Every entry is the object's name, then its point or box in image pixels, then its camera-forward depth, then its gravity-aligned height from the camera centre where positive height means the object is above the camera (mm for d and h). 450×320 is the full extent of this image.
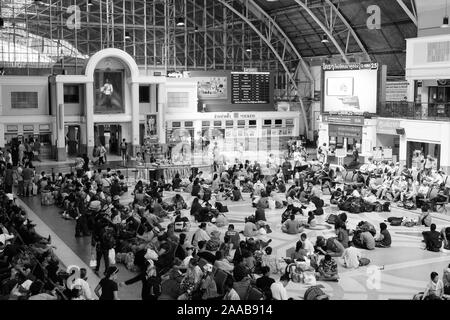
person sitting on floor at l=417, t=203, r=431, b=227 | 21453 -3323
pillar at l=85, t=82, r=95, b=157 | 40406 +431
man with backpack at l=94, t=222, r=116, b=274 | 15508 -3126
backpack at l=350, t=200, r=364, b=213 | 23734 -3253
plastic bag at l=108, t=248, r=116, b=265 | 15414 -3351
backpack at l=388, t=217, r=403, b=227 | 21594 -3415
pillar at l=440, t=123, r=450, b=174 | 31797 -1343
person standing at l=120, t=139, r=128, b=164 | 39219 -1732
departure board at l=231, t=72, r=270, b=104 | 47000 +2866
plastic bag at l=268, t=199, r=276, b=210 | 24344 -3223
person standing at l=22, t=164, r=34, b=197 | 27359 -2512
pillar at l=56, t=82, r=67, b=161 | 39500 -170
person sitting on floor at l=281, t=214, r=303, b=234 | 20078 -3360
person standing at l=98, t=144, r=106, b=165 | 36766 -1958
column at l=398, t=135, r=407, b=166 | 35188 -1459
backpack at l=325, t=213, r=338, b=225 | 21562 -3361
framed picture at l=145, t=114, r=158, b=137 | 43156 -161
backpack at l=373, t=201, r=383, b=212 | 24078 -3257
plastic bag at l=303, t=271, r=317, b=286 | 14883 -3777
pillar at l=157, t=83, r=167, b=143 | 42688 +1032
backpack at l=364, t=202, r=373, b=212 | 23953 -3239
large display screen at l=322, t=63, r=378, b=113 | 37812 +2358
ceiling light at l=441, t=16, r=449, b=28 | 29812 +5058
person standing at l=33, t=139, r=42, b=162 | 38938 -1659
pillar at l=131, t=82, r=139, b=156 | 41688 +528
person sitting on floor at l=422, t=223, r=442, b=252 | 18047 -3432
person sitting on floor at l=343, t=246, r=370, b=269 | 16203 -3569
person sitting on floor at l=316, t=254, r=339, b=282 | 15170 -3649
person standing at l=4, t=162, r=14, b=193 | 27238 -2413
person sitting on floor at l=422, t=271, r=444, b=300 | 12398 -3344
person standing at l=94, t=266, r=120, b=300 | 11836 -3210
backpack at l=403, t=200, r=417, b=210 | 24719 -3260
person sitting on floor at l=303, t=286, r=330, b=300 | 12383 -3471
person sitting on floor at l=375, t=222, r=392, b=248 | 18438 -3471
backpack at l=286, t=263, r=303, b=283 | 15008 -3663
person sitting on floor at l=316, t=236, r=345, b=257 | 16625 -3345
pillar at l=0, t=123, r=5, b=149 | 38750 -755
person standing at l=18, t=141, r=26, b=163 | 36438 -1718
